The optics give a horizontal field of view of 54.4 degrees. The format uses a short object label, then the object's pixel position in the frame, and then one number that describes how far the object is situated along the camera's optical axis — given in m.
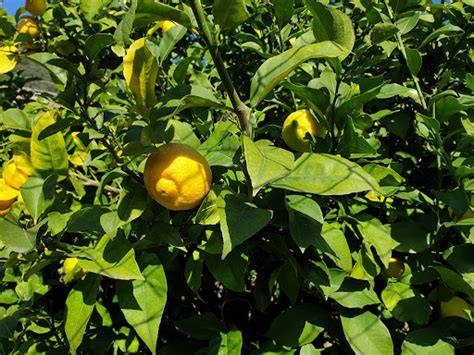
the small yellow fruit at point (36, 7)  1.55
